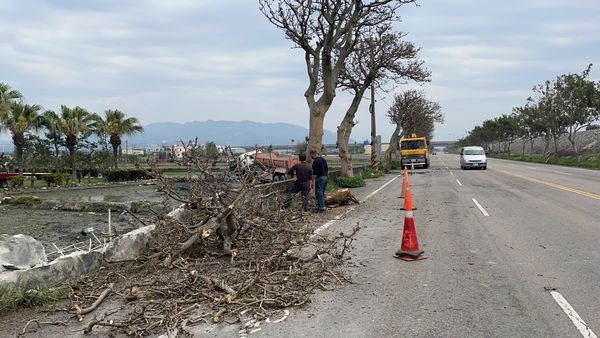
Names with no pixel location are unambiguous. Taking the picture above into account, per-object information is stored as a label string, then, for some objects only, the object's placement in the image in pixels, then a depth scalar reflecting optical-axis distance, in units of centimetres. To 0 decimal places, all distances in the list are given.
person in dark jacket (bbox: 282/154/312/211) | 1431
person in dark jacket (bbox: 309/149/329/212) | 1501
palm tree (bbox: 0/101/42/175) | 3036
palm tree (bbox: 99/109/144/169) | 3888
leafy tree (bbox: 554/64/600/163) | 4680
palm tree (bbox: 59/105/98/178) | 3331
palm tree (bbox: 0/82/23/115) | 2770
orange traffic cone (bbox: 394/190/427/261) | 837
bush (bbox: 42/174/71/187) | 2816
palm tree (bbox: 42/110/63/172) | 3359
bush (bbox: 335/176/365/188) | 2548
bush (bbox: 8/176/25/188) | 2538
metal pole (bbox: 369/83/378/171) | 3838
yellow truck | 4516
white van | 4059
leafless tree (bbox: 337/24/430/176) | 2875
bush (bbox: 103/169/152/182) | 3306
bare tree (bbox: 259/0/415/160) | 1933
